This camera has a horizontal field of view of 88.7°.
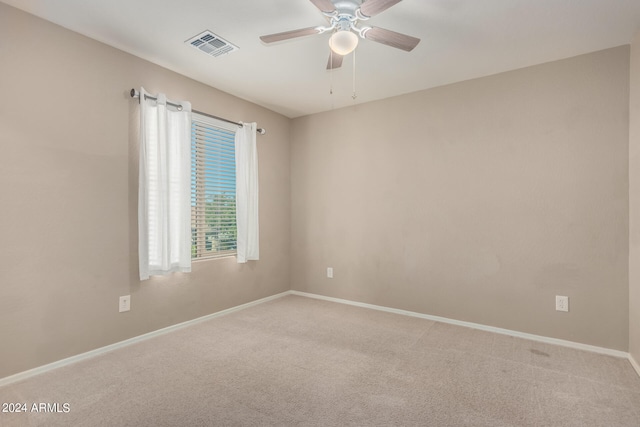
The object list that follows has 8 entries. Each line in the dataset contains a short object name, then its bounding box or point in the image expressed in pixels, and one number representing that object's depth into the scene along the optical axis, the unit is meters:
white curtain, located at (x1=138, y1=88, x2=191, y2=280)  2.80
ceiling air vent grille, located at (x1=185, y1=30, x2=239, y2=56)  2.51
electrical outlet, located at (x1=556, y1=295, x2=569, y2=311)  2.81
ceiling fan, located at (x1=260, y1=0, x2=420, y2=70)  1.81
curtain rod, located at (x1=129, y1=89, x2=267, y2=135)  2.78
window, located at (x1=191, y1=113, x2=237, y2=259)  3.38
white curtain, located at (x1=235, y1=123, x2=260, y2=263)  3.77
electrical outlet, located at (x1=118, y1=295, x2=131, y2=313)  2.73
